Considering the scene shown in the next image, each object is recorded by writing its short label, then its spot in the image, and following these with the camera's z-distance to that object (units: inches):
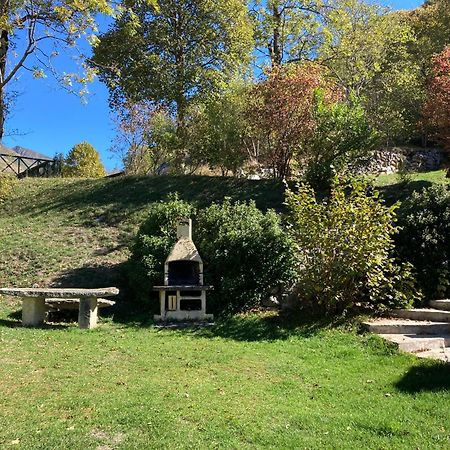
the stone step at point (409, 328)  282.5
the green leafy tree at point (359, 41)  874.0
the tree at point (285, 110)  531.5
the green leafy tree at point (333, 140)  526.9
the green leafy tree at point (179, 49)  735.7
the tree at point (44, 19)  319.0
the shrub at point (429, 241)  329.1
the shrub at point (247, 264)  344.2
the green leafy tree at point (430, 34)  992.2
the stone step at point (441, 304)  312.8
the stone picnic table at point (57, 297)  306.2
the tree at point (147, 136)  778.4
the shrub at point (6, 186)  596.5
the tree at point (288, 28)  824.9
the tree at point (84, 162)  1122.2
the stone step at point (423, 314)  297.4
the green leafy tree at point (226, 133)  614.5
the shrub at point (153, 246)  356.5
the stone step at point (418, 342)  257.6
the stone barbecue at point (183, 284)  334.3
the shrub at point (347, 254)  300.4
